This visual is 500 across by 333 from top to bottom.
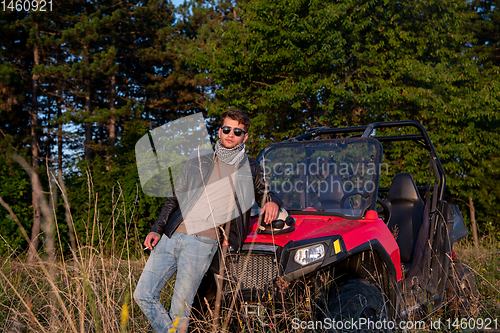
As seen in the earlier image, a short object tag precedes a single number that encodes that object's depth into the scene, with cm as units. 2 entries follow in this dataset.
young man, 280
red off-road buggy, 278
